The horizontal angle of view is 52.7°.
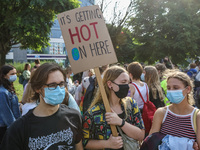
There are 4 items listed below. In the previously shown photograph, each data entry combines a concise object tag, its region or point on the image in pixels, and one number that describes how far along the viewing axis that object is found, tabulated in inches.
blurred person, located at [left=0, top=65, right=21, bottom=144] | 134.4
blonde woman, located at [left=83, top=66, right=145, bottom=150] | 77.9
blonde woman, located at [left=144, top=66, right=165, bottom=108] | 153.6
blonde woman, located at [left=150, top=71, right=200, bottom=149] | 81.0
